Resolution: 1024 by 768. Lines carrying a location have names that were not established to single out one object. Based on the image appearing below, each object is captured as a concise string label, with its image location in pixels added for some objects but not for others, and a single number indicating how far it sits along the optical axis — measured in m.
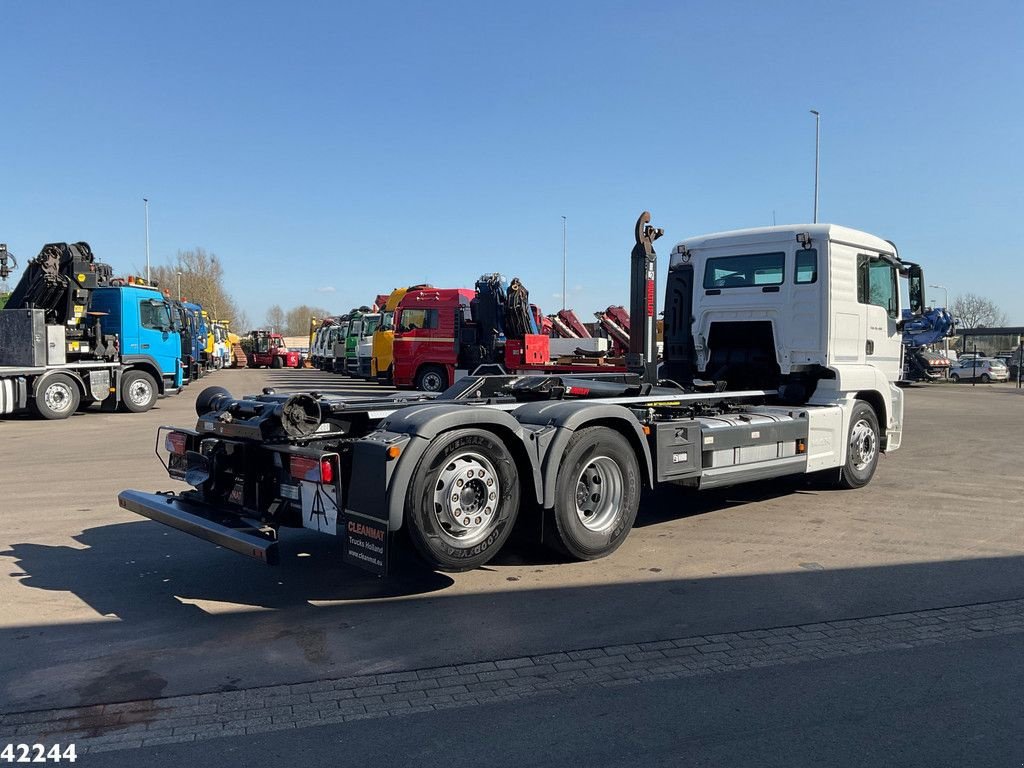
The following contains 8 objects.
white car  42.25
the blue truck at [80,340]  16.59
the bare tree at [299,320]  132.50
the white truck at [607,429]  5.08
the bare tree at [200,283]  74.38
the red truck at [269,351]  54.75
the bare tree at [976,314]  96.31
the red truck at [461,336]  21.64
